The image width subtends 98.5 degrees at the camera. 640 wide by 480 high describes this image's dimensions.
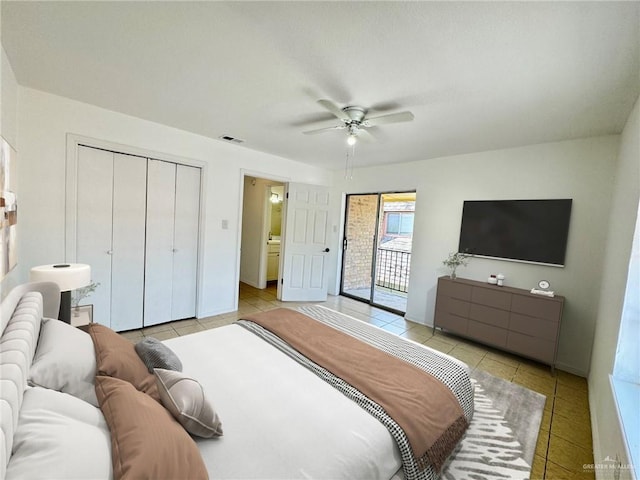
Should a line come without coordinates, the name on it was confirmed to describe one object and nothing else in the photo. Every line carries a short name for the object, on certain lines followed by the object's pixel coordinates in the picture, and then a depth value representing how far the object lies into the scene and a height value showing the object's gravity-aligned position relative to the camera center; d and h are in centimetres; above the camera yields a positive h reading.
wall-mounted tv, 299 +7
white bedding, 101 -88
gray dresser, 284 -93
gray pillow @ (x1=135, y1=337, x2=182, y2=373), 135 -73
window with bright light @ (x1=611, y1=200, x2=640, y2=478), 159 -56
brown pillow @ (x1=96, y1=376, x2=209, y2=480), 76 -70
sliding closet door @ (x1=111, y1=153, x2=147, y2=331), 306 -37
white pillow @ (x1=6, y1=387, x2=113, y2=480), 68 -65
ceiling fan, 212 +89
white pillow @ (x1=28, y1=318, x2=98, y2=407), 105 -65
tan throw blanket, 130 -84
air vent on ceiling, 350 +100
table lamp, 183 -50
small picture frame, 227 -95
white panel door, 475 -41
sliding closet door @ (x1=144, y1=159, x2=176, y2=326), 329 -37
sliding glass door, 552 -48
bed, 77 -75
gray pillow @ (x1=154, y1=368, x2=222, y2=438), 103 -73
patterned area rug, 162 -138
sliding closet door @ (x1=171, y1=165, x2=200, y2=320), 351 -38
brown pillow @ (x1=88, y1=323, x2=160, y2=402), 119 -70
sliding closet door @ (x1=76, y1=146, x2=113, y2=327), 283 -15
